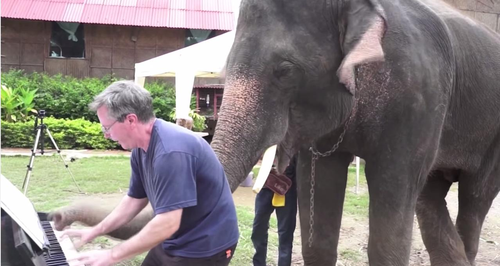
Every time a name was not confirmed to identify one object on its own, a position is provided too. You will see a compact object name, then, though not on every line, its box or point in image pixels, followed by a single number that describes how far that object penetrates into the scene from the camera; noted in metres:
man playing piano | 2.00
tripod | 6.76
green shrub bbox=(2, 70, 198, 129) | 14.69
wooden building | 16.34
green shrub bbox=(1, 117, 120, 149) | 12.86
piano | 1.69
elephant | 2.55
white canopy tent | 8.34
